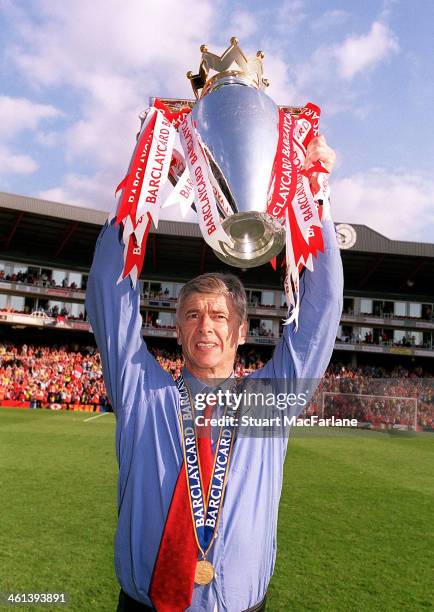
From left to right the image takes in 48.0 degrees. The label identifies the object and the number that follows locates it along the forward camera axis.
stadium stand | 34.38
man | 1.67
